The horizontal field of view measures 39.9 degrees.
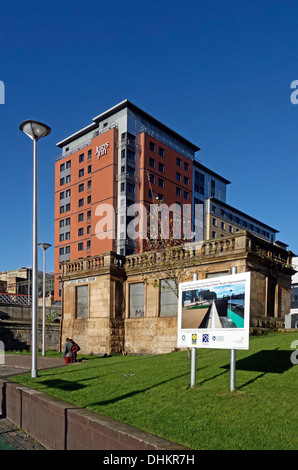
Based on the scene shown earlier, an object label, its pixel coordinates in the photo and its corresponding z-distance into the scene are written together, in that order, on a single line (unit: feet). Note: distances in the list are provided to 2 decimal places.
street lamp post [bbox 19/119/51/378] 45.70
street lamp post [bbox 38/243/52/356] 91.61
